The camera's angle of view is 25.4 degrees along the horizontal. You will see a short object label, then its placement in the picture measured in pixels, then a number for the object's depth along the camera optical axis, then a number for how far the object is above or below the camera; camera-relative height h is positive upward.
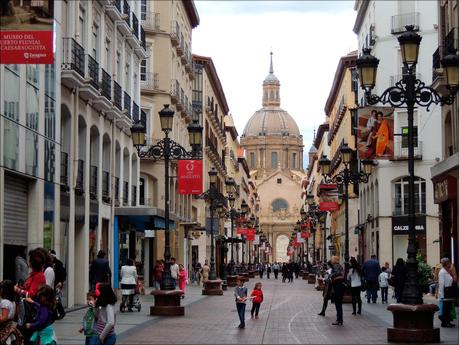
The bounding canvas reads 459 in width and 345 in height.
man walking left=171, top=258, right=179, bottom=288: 37.44 -0.33
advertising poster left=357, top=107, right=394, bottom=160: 25.27 +3.26
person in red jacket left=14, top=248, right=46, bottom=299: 15.16 -0.19
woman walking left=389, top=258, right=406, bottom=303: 29.48 -0.46
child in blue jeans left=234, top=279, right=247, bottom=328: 23.66 -0.95
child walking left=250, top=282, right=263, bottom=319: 26.92 -0.93
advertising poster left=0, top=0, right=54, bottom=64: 14.53 +3.21
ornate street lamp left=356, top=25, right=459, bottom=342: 18.73 +3.07
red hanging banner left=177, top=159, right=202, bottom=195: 40.94 +3.38
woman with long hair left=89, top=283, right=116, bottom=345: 13.91 -0.78
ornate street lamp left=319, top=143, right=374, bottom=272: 34.09 +3.16
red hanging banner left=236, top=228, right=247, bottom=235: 70.91 +2.07
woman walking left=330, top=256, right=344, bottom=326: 24.73 -0.59
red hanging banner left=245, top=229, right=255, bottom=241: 74.44 +1.92
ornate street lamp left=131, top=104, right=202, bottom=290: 27.50 +3.34
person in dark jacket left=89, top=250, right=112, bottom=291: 26.38 -0.23
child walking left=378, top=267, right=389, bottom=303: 36.69 -0.86
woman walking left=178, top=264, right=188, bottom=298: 39.17 -0.66
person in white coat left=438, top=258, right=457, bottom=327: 22.80 -0.72
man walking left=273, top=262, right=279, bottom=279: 92.20 -0.77
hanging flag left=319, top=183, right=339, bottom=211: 44.12 +2.78
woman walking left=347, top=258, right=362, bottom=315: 29.30 -0.81
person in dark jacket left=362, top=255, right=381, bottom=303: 35.69 -0.55
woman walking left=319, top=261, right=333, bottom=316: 26.76 -0.81
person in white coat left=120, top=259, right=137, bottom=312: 28.27 -0.61
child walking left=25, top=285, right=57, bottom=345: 12.84 -0.73
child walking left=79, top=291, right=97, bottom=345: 13.97 -0.84
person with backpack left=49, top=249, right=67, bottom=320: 21.23 -0.27
